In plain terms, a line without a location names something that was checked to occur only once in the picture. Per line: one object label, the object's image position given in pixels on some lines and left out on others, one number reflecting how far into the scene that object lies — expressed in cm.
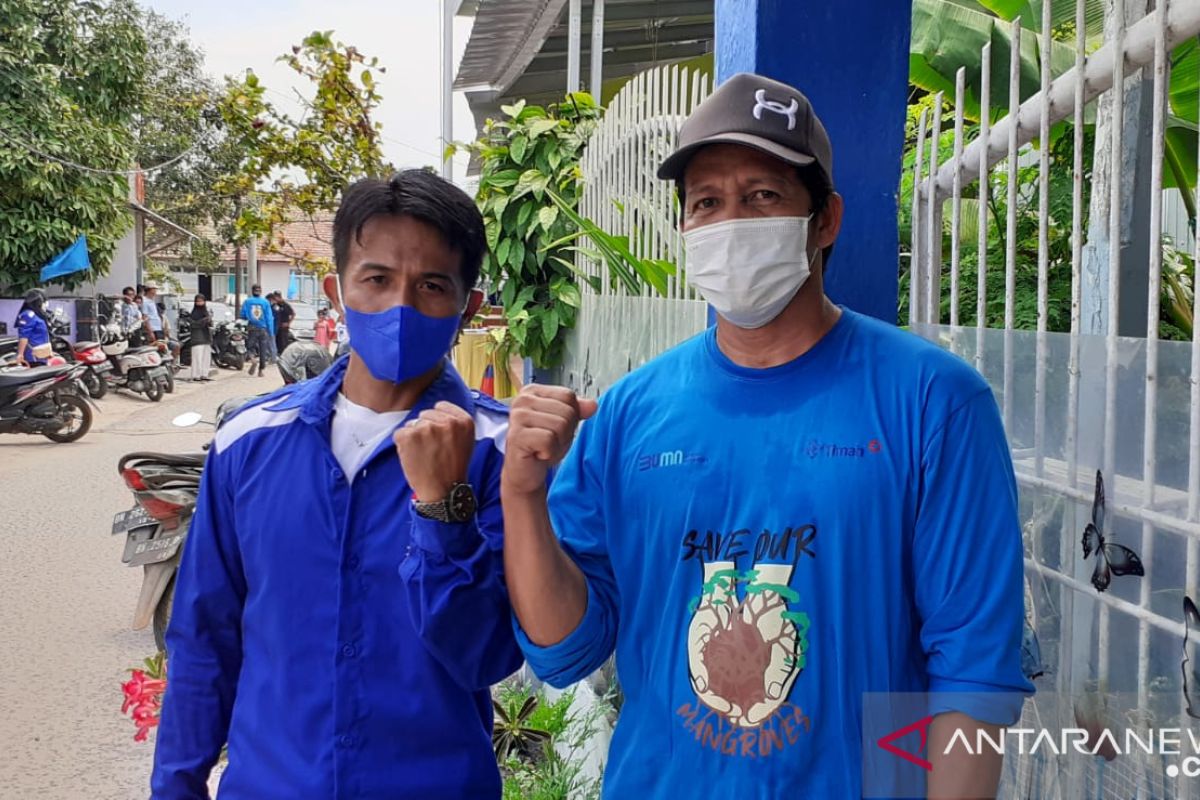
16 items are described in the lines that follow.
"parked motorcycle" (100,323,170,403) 1748
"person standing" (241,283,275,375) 2365
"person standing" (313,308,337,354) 2434
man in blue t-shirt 148
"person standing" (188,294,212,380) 2156
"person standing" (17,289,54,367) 1450
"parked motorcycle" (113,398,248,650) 550
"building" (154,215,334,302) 3872
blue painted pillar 270
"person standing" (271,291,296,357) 2508
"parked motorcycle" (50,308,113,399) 1573
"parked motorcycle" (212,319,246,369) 2428
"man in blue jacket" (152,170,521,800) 174
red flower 393
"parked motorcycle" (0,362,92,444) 1182
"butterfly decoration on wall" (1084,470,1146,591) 200
